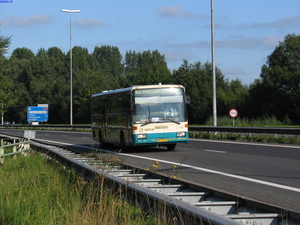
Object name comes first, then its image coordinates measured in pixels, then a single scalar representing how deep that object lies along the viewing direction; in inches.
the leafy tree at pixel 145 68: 4498.0
